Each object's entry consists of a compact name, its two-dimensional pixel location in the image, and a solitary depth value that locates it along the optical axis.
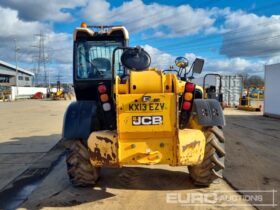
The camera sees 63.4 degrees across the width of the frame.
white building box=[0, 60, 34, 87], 46.79
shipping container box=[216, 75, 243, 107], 19.94
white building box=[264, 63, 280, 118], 12.84
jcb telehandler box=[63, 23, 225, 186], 3.23
